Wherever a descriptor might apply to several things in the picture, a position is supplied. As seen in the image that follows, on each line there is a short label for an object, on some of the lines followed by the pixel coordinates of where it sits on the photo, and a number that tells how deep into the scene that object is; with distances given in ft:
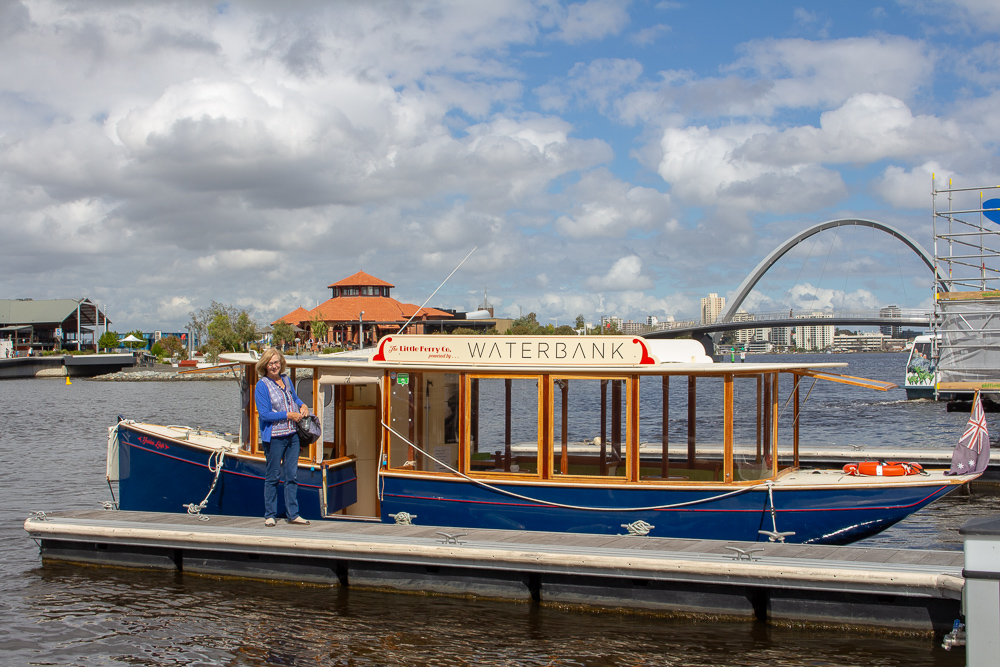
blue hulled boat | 26.53
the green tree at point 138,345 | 380.95
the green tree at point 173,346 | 351.46
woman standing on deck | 27.20
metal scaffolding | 90.43
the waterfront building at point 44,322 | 335.26
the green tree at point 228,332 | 273.54
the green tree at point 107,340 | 365.20
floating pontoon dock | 21.81
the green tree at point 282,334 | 301.43
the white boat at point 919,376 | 126.21
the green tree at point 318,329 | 314.35
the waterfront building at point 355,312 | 332.80
